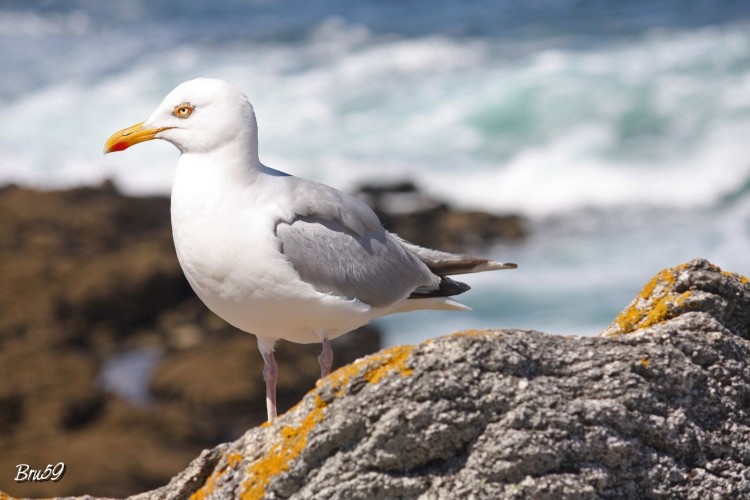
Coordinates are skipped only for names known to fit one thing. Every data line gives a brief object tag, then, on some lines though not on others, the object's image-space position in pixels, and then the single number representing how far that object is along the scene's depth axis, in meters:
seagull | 8.78
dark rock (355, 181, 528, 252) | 29.69
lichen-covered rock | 6.57
